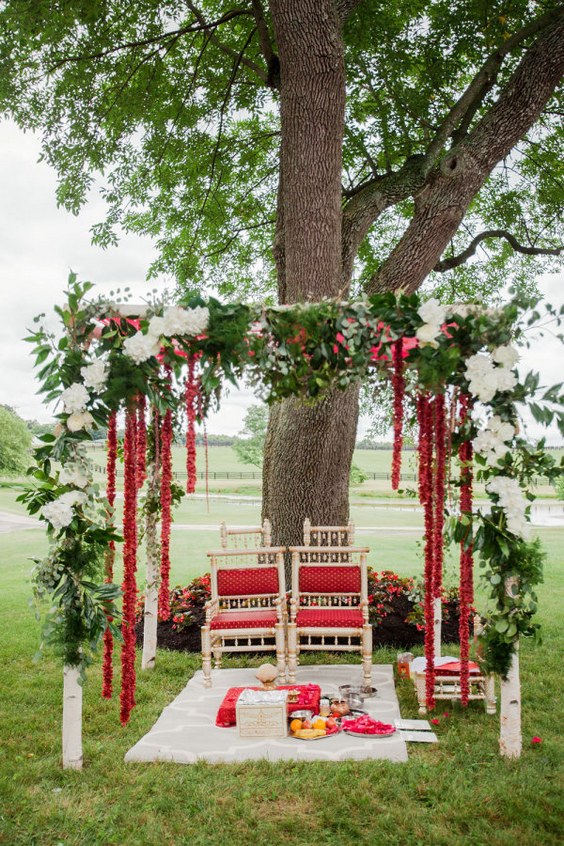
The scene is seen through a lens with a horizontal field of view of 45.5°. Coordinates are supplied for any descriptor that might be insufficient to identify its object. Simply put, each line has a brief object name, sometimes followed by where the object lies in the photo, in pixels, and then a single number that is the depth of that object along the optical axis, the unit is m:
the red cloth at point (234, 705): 5.07
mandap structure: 4.08
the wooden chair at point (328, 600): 5.94
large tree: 6.45
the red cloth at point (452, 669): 5.36
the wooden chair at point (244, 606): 5.99
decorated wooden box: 4.81
